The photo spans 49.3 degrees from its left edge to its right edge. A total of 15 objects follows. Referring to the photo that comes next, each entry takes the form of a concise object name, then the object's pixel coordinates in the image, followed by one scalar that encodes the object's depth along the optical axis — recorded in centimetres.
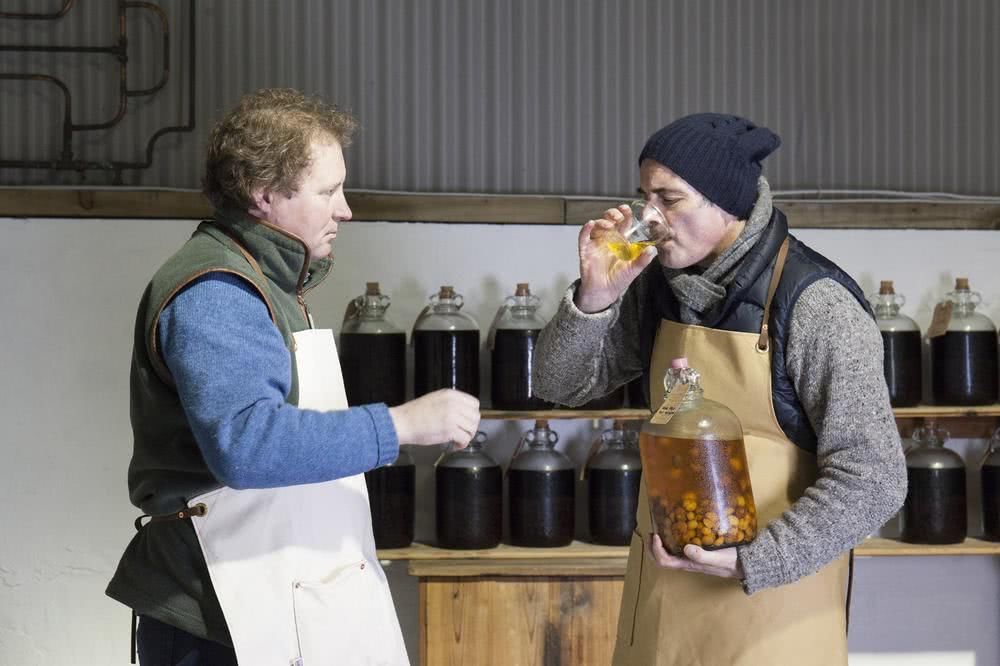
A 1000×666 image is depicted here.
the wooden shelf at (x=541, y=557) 272
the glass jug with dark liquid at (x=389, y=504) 284
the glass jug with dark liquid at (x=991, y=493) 296
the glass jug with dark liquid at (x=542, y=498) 286
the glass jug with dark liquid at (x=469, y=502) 284
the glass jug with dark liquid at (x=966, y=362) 294
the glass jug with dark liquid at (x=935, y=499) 291
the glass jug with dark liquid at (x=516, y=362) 288
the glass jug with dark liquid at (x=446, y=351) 287
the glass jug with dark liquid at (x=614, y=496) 286
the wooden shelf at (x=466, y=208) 298
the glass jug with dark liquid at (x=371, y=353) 283
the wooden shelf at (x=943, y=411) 288
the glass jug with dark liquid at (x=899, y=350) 292
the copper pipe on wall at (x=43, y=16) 300
